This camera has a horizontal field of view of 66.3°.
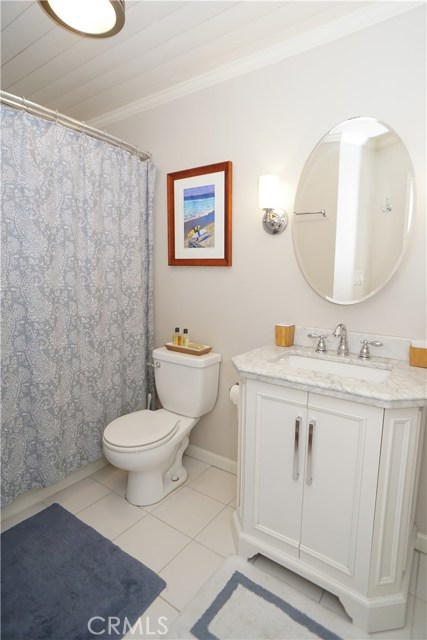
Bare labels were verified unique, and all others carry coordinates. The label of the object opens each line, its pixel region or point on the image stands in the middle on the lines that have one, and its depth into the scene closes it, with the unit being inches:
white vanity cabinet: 44.9
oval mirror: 57.6
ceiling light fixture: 41.1
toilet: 66.8
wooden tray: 79.7
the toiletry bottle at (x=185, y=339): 84.0
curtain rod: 60.4
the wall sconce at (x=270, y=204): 66.2
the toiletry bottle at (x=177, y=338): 84.5
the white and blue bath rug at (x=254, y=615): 46.5
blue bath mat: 47.6
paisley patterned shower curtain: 62.8
